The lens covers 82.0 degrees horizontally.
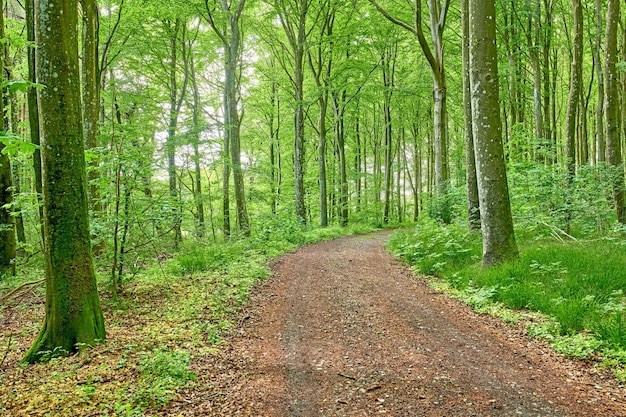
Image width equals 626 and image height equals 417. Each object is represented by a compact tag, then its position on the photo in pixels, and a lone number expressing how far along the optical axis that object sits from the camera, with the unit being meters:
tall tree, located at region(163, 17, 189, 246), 16.69
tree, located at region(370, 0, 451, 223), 12.09
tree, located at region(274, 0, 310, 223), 17.28
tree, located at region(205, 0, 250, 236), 14.08
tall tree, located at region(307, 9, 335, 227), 18.48
